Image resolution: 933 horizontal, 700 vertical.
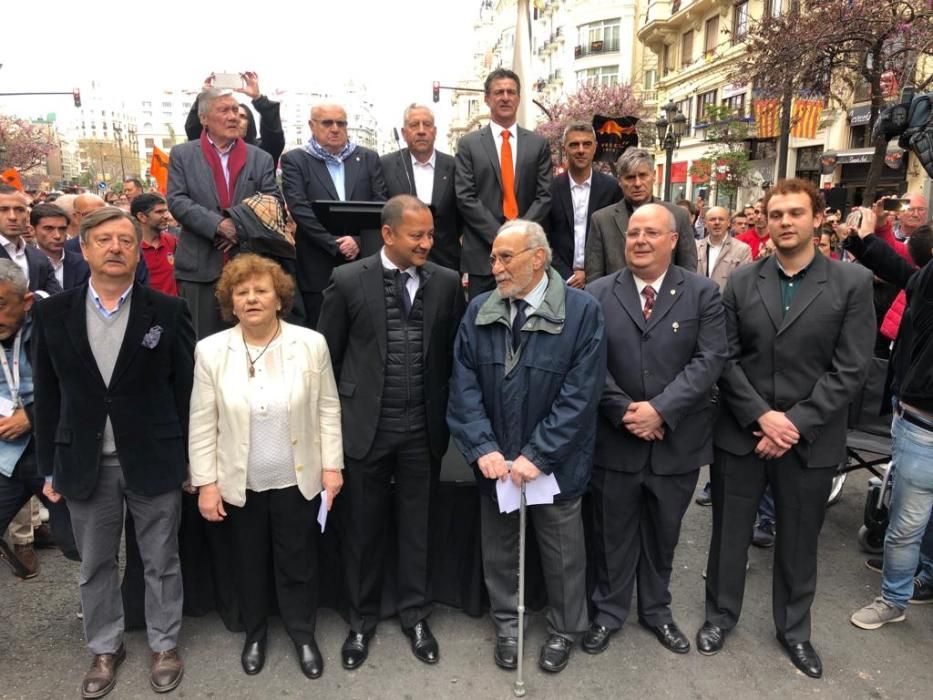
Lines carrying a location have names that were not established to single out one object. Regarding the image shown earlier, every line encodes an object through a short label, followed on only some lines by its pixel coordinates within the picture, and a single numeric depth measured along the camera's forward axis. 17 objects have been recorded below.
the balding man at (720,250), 7.46
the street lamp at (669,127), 18.67
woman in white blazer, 3.06
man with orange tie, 5.05
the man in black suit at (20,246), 4.86
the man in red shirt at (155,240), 6.02
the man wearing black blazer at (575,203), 5.09
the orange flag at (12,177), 9.90
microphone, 5.16
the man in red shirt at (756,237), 8.57
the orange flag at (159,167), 8.75
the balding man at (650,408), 3.23
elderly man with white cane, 3.09
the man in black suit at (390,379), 3.33
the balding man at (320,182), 4.85
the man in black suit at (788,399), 3.16
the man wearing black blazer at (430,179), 5.13
